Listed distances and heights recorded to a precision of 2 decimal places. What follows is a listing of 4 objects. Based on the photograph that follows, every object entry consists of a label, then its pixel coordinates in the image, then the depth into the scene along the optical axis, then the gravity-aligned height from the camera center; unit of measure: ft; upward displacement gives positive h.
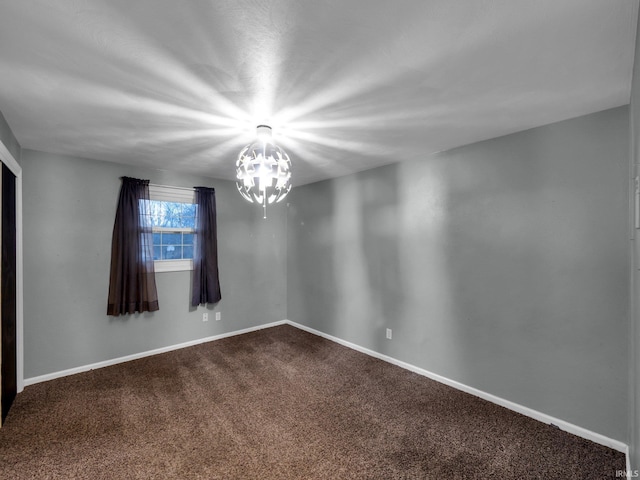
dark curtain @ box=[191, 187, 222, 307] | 13.69 -0.52
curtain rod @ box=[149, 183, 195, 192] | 12.67 +2.35
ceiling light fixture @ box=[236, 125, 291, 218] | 7.18 +1.76
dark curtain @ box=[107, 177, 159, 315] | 11.63 -0.55
